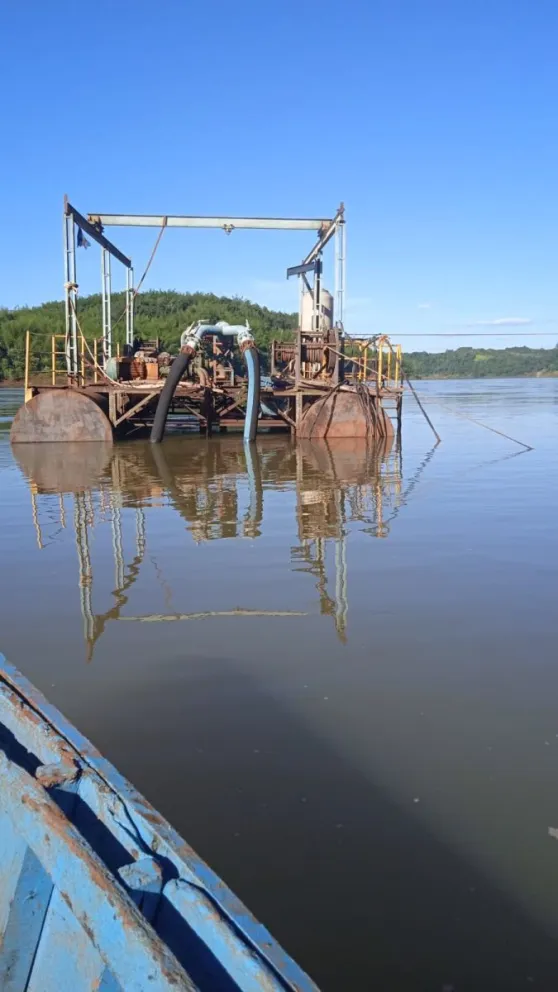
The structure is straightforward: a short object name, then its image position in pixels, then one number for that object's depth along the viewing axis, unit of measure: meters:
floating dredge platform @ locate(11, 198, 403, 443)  17.47
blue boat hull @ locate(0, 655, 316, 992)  1.54
